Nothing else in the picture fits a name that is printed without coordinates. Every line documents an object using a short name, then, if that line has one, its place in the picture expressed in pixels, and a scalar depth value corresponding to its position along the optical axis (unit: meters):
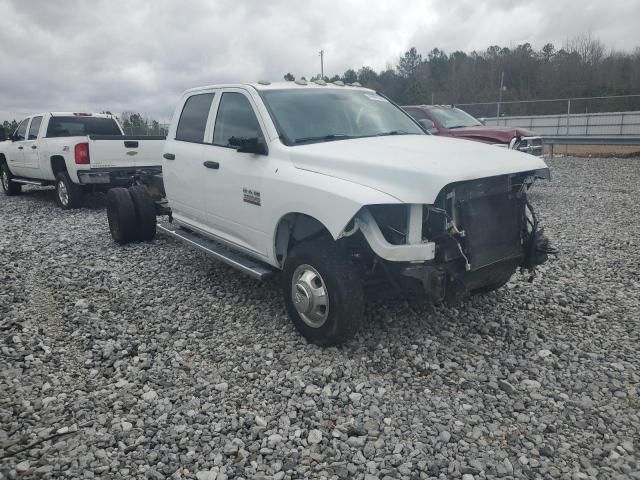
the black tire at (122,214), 7.02
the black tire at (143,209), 7.11
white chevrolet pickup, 9.88
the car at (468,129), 11.09
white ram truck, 3.56
